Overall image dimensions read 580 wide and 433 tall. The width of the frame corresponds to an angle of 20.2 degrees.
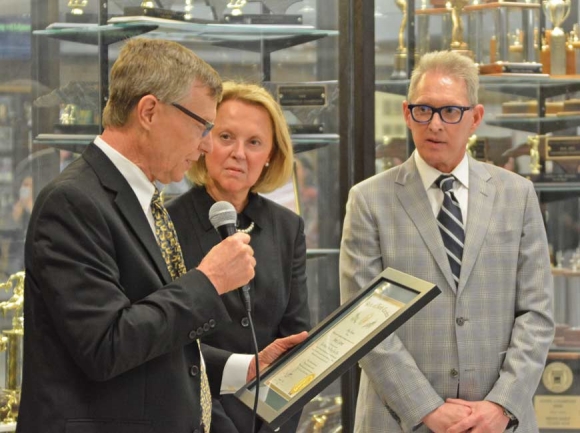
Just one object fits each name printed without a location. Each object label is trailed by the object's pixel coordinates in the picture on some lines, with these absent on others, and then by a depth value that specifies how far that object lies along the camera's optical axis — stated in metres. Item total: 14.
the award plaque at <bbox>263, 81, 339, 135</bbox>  6.16
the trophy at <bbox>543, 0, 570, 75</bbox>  6.57
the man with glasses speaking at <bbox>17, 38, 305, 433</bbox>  3.05
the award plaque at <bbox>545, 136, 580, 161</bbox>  6.55
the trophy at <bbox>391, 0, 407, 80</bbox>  6.31
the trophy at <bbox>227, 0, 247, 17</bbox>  6.15
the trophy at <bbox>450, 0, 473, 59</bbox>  6.45
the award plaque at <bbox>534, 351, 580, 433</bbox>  6.48
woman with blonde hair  4.28
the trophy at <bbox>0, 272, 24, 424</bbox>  5.50
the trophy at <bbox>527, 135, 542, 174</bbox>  6.56
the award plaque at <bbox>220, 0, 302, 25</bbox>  6.14
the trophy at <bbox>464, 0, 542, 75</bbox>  6.51
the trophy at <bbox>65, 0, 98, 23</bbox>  5.94
